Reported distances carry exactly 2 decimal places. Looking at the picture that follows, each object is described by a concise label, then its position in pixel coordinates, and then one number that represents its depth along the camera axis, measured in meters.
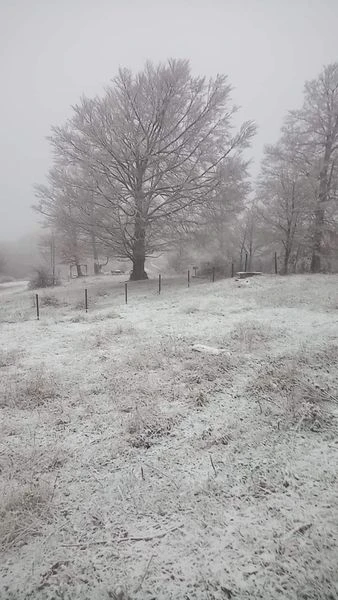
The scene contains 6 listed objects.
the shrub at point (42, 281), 19.92
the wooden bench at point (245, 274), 17.30
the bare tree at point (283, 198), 19.09
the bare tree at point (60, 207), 16.08
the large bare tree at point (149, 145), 14.89
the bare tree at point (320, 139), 17.67
